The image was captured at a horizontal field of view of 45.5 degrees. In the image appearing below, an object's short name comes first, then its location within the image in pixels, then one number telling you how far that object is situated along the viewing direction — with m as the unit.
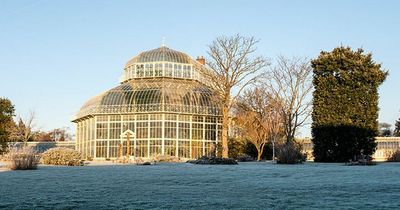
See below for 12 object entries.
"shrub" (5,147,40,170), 21.39
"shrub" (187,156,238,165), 30.57
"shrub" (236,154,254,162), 42.53
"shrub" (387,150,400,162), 34.16
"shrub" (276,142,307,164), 28.75
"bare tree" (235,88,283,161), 46.63
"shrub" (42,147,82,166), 29.03
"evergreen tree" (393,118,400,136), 80.81
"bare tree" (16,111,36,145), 69.91
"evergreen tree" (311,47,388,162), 34.38
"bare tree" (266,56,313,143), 45.12
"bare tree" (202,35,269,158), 42.12
